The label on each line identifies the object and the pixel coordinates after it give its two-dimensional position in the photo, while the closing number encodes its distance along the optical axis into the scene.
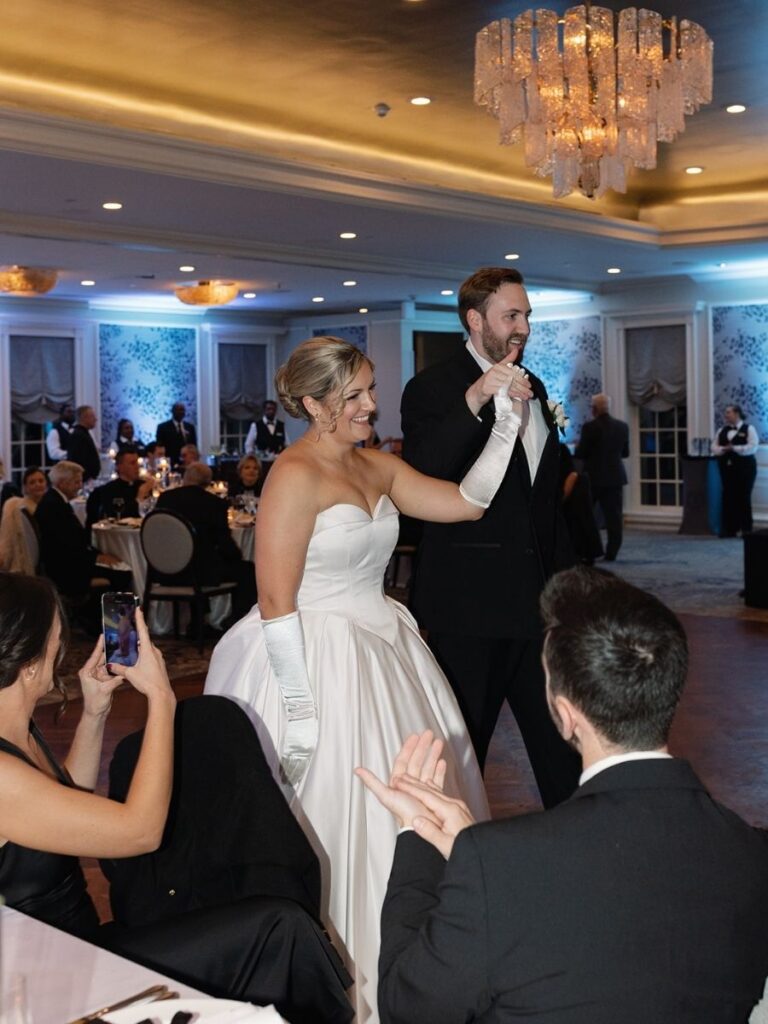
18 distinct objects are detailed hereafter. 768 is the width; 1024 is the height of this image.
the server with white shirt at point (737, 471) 14.15
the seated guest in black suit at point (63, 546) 7.89
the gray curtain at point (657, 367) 15.44
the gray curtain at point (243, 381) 18.31
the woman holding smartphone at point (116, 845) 1.88
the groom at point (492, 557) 3.32
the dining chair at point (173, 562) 7.59
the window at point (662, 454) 15.65
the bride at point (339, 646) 2.84
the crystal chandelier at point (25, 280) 12.09
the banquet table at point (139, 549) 8.44
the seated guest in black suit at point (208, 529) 7.75
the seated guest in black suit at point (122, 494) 9.07
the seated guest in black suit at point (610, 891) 1.40
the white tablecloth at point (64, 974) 1.59
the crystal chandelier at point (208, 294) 13.75
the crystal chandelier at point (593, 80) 5.95
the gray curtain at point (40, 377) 16.06
